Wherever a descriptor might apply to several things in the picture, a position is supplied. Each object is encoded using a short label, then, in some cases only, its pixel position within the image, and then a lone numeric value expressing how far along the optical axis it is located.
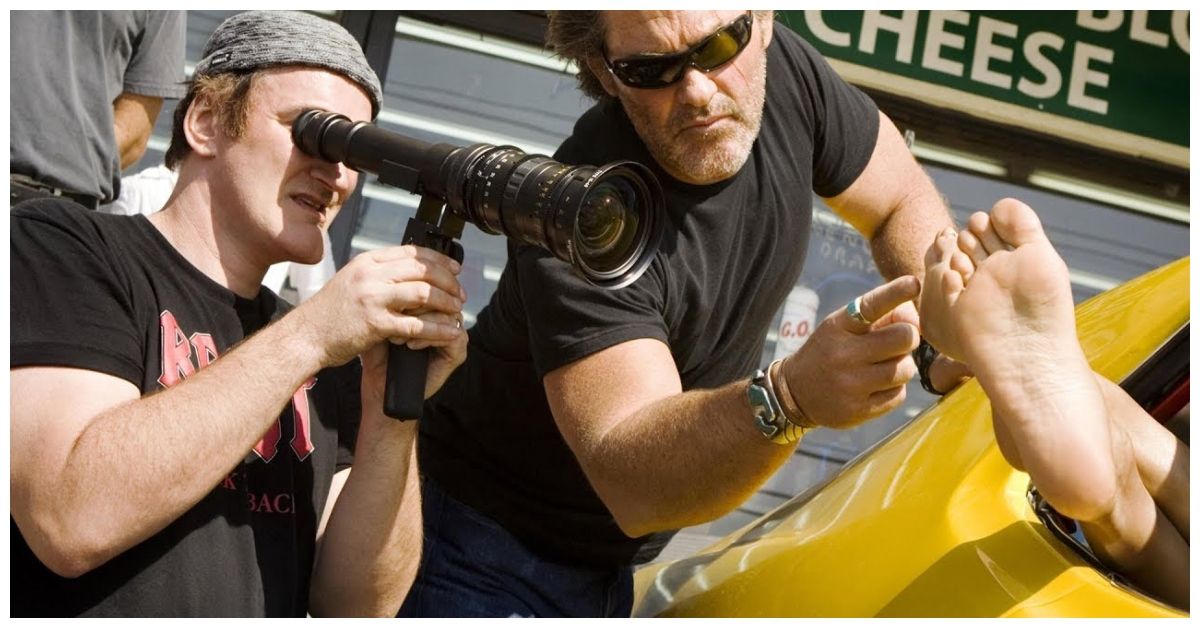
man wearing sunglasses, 1.95
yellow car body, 1.53
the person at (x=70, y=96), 2.93
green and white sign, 5.05
